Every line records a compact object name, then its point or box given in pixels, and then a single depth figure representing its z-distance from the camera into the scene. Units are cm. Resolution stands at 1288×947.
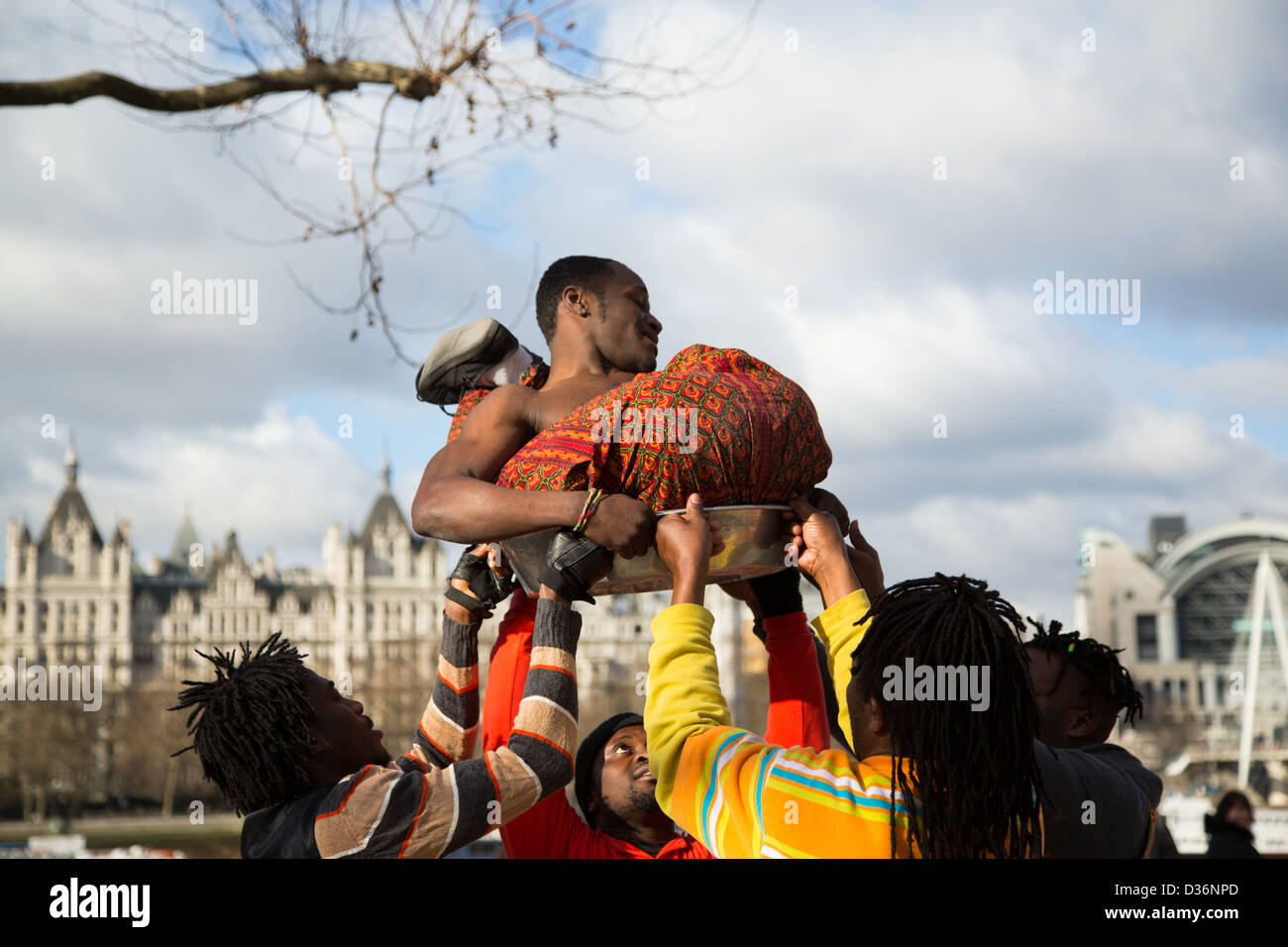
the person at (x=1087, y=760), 253
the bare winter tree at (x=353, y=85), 473
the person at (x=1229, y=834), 717
